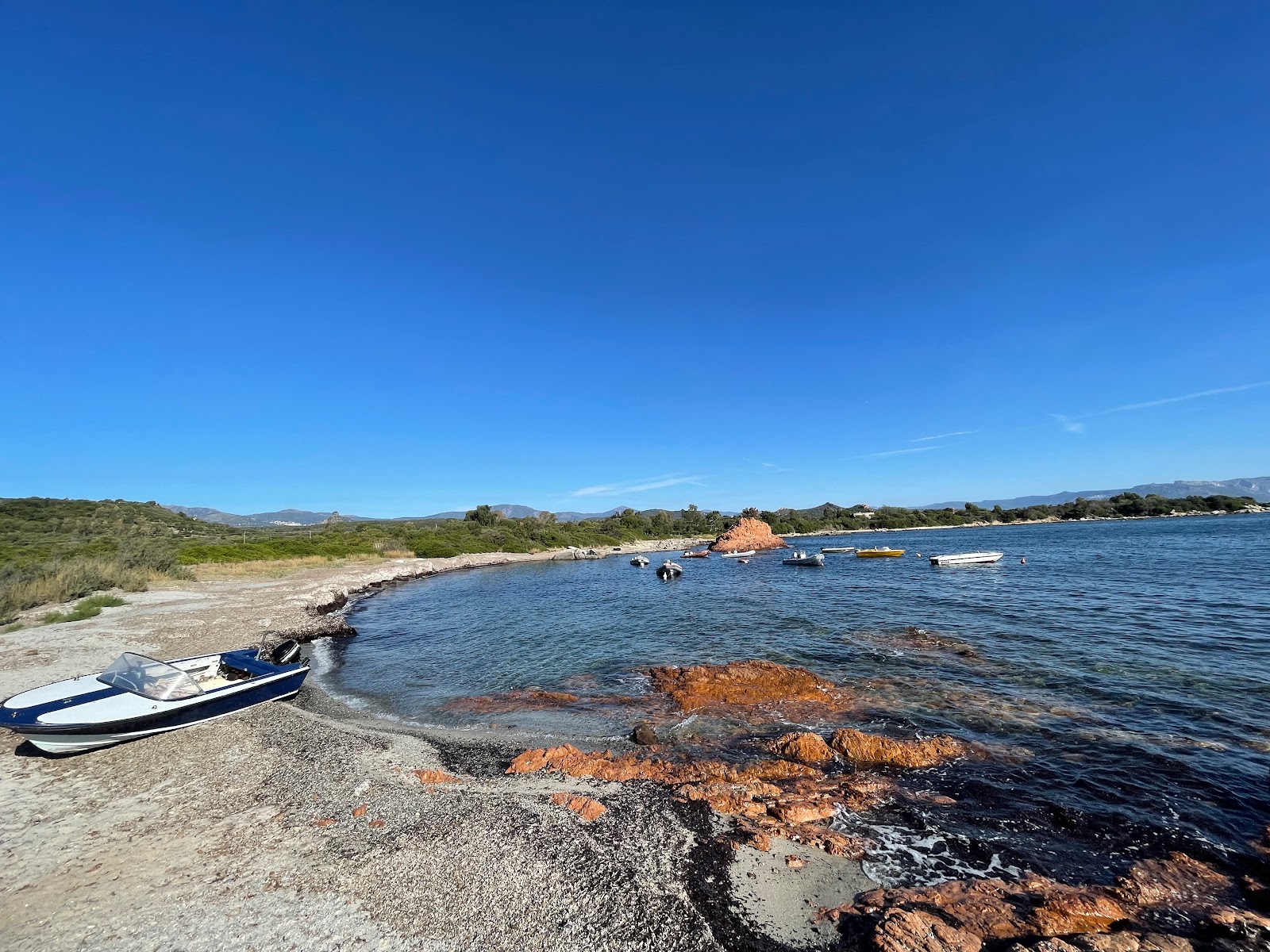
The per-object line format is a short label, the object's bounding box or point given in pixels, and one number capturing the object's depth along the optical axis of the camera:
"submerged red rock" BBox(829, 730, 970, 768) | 9.41
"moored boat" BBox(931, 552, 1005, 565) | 47.09
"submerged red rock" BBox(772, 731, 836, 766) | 9.59
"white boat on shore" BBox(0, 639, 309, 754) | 9.16
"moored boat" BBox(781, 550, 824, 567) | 56.22
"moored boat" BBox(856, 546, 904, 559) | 59.69
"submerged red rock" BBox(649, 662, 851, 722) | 12.62
